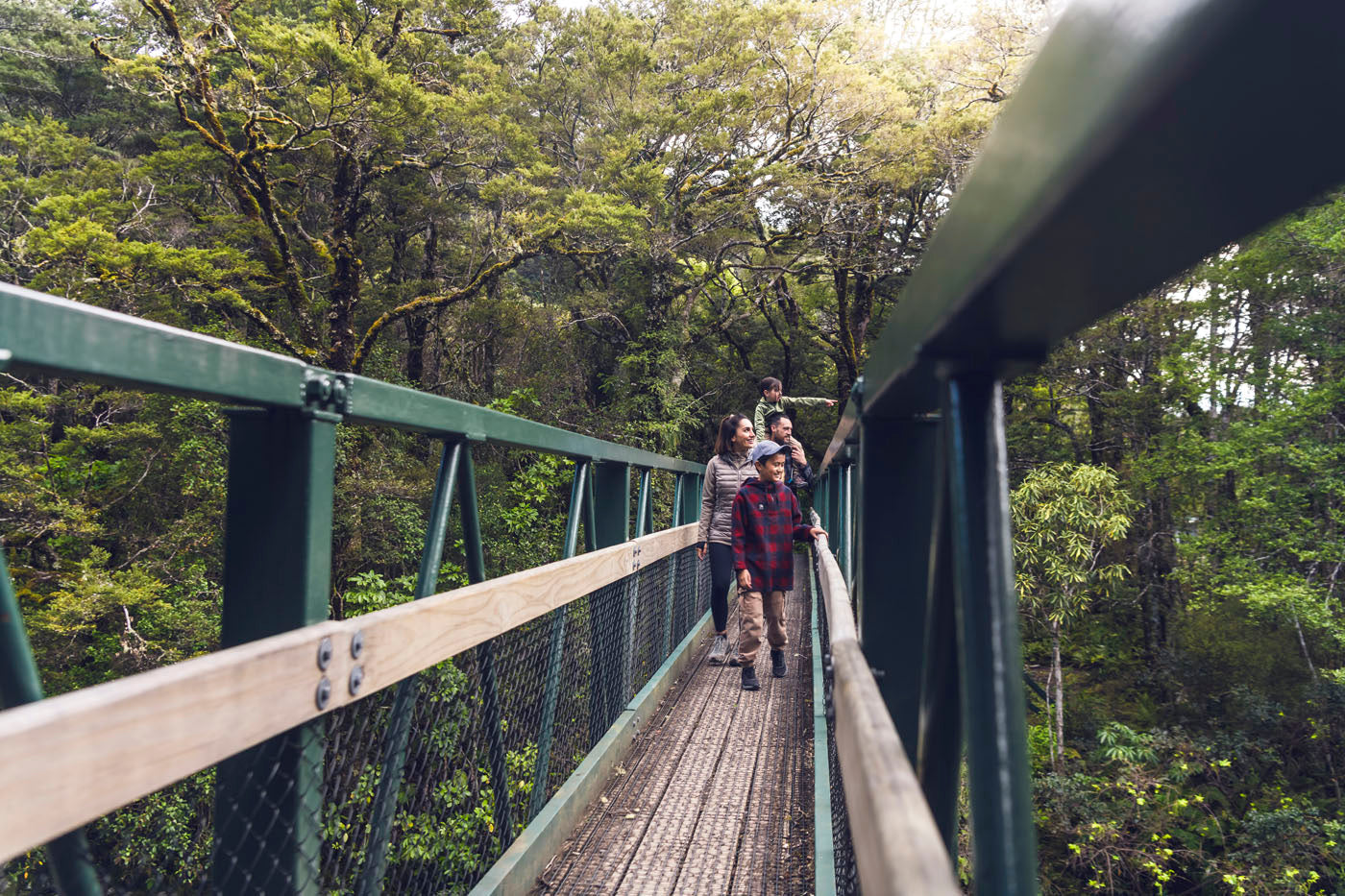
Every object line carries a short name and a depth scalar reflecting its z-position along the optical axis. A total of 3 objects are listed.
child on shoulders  5.82
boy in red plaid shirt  4.35
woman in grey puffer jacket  5.04
